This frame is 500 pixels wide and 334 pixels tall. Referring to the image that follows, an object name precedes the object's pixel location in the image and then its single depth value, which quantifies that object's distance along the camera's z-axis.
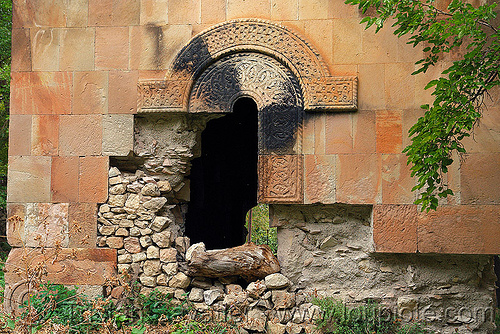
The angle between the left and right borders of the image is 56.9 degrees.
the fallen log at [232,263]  5.50
